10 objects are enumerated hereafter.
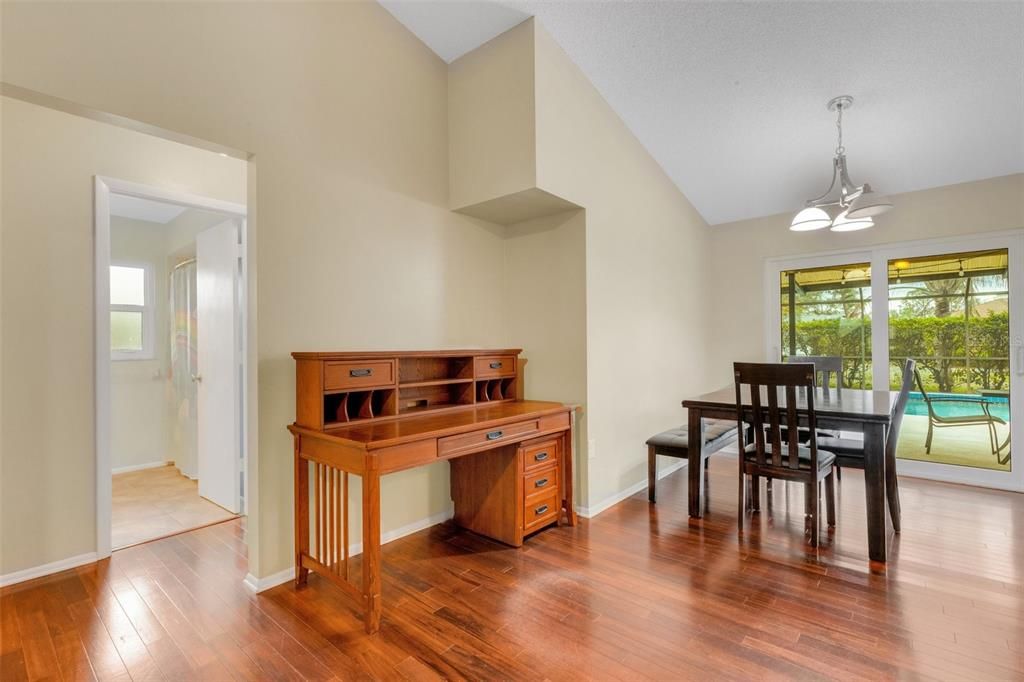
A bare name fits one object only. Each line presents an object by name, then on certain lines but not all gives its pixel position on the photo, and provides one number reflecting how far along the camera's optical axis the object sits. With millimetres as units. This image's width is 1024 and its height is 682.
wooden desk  2186
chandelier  3051
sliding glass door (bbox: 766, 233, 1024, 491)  3828
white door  3406
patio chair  3871
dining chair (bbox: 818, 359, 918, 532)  2938
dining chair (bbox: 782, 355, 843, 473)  3729
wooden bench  3424
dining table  2582
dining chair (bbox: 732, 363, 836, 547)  2730
